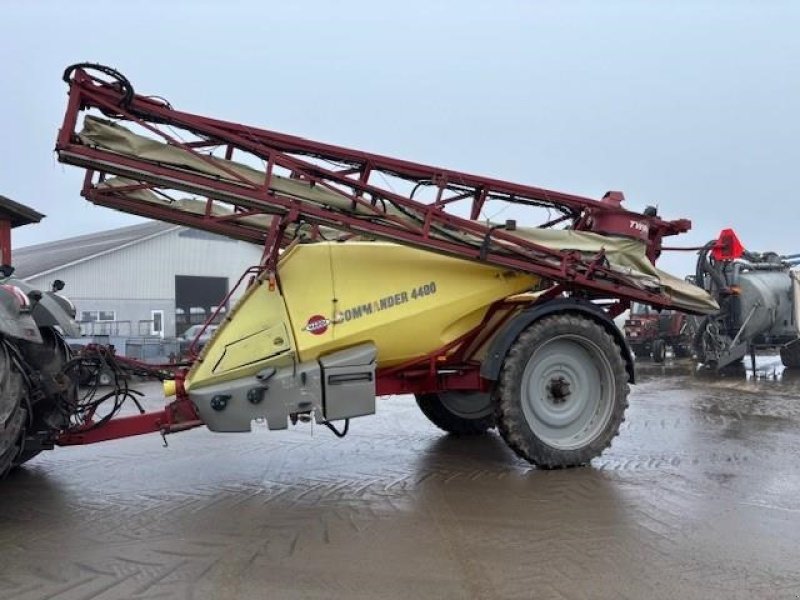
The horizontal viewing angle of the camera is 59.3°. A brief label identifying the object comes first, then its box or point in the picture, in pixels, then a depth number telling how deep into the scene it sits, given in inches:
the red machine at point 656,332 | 787.4
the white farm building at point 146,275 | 1211.9
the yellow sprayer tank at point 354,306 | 211.6
